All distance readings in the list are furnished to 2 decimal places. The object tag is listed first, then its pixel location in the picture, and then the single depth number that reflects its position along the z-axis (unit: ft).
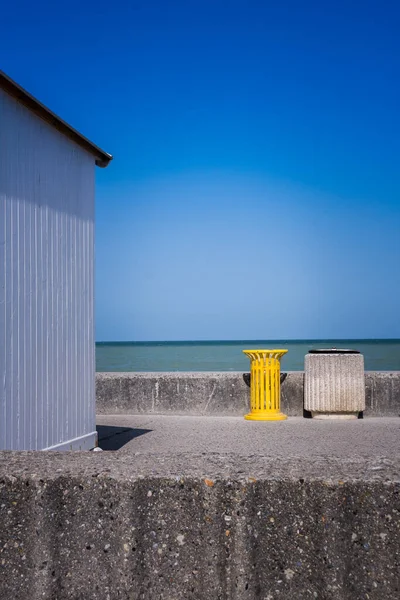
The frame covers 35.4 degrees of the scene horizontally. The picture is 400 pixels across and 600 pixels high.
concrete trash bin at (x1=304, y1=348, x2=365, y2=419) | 35.88
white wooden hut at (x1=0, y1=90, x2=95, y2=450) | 20.15
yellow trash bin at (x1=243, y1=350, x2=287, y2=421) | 36.29
